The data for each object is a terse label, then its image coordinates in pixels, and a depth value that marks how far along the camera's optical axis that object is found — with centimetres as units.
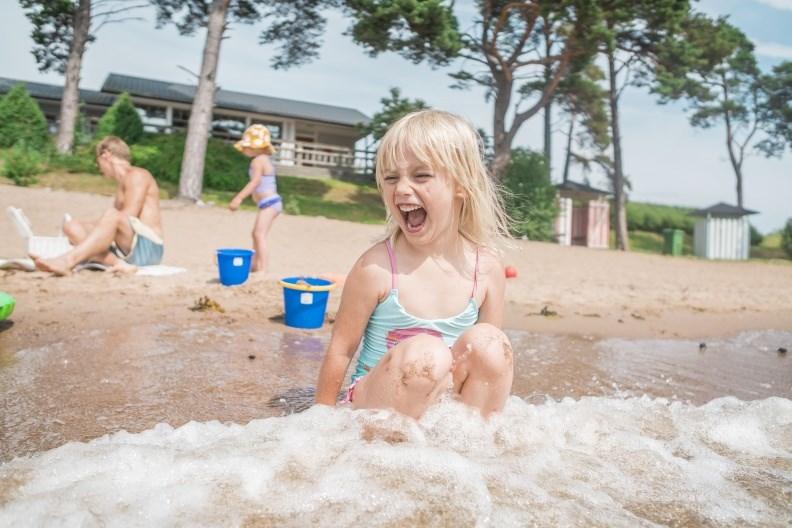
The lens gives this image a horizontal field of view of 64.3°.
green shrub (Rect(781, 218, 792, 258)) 2525
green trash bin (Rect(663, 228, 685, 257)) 2055
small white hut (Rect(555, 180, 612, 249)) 2416
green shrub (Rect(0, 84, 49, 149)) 1966
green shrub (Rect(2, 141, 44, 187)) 1477
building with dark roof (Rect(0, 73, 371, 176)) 2938
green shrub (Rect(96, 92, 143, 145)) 2138
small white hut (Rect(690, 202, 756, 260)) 2250
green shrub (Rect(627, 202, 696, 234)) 3247
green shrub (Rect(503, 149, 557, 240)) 1933
